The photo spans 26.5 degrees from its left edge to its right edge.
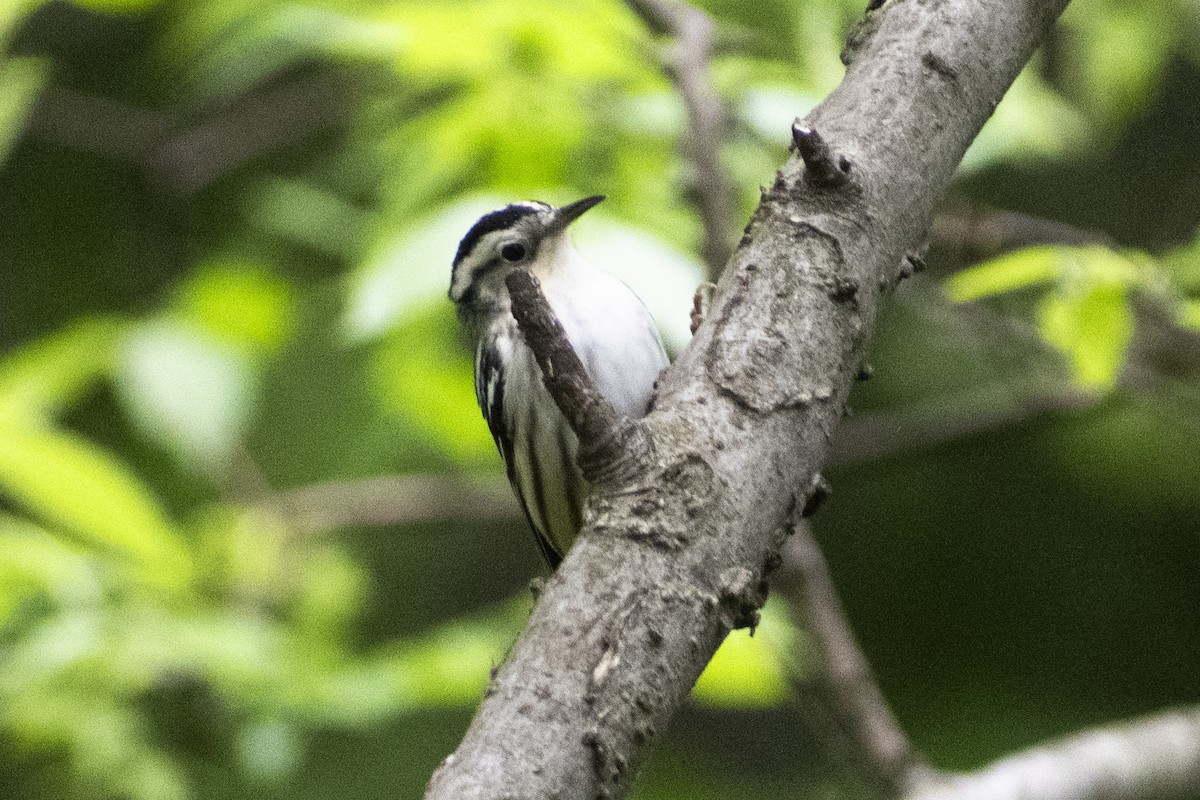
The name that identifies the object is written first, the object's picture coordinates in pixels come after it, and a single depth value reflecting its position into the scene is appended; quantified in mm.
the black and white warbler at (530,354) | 4148
